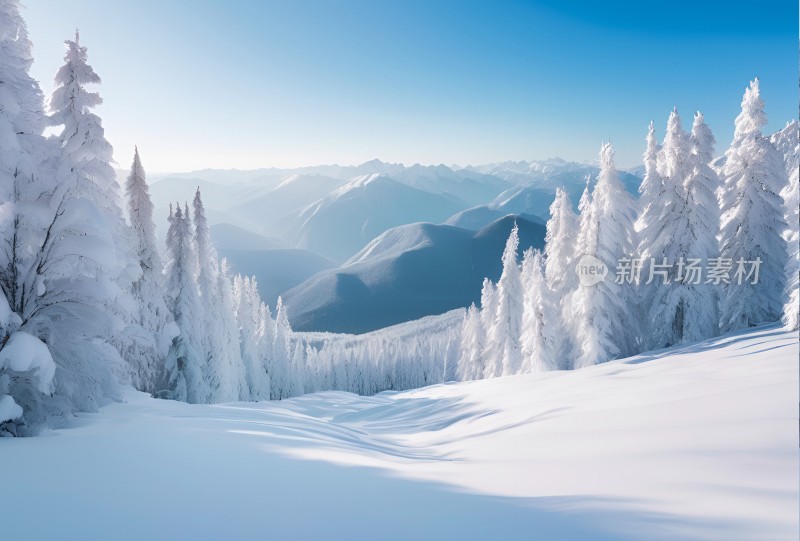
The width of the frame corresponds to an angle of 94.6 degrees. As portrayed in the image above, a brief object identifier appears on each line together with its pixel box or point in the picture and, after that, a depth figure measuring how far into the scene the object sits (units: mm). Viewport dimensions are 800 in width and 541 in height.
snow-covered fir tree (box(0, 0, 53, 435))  7316
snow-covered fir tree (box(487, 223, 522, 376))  35062
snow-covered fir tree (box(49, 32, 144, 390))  10508
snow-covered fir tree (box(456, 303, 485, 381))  44312
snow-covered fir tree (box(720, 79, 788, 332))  19453
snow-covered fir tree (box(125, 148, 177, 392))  20172
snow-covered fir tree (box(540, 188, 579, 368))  26766
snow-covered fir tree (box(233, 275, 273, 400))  38906
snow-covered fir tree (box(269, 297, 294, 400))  47500
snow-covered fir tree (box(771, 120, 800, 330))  12812
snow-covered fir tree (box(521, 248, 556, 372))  26891
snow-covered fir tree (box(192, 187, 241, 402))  26219
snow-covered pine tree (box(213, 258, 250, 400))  28594
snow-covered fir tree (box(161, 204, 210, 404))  23594
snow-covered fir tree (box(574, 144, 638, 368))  23219
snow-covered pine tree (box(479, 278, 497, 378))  41478
